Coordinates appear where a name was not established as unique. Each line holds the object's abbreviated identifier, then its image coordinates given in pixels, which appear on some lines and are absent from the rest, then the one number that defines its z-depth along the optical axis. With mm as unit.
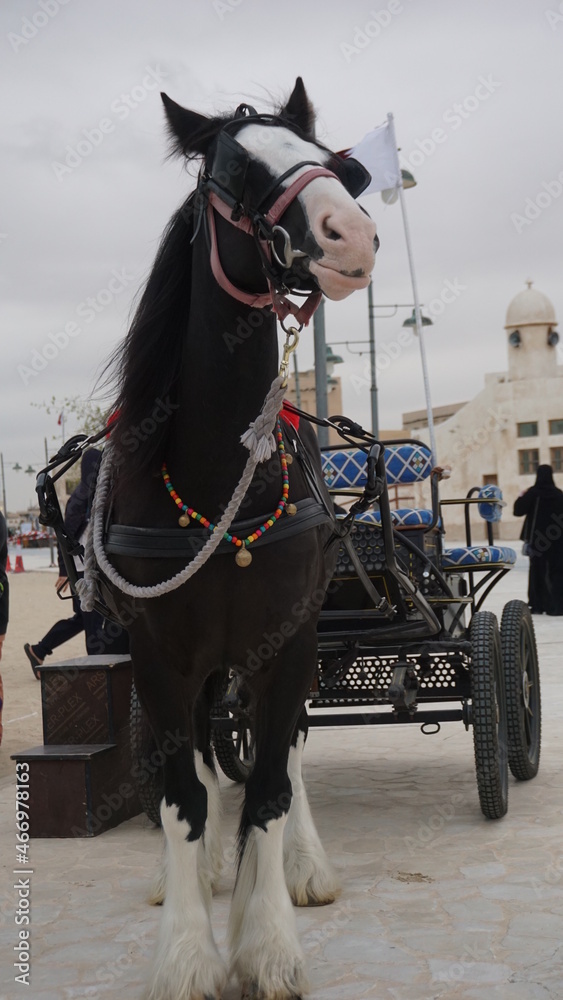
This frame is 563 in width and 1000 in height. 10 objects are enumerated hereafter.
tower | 52575
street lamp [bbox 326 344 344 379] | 20984
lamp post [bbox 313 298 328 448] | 11750
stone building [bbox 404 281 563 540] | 49219
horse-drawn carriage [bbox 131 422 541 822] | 4848
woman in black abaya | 14438
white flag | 12719
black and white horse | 3088
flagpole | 16270
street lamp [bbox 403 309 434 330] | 21962
